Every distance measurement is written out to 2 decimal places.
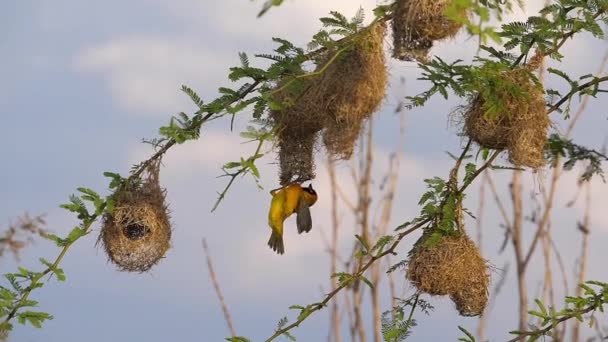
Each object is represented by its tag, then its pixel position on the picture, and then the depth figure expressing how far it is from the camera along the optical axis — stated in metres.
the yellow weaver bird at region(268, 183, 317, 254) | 7.94
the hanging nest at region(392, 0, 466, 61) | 7.05
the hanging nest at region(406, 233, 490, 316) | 7.57
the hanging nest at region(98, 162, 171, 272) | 7.60
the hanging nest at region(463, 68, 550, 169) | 7.44
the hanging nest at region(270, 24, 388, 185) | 6.89
